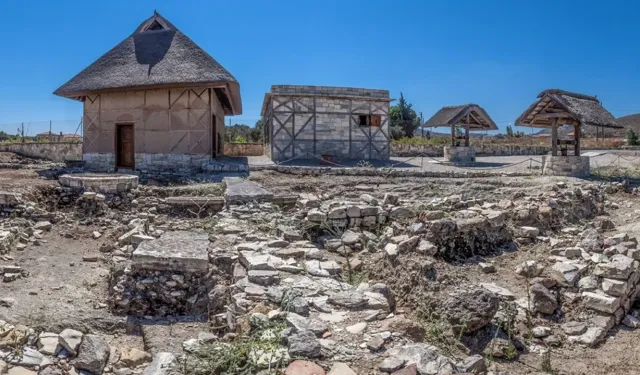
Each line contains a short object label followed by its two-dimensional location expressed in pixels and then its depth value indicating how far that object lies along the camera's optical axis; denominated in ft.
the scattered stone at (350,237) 23.04
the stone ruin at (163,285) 18.02
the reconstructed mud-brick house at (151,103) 51.55
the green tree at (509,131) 151.04
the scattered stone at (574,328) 16.22
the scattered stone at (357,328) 13.19
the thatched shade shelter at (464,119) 72.64
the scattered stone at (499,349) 14.14
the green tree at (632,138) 108.68
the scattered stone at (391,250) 19.60
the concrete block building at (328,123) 67.10
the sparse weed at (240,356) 11.34
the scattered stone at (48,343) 13.84
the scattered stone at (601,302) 17.11
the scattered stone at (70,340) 13.82
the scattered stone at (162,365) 11.86
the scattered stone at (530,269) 20.07
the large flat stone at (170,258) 18.52
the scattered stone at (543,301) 17.34
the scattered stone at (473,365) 11.93
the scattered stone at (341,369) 10.87
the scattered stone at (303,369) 10.91
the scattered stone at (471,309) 14.57
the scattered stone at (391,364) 11.34
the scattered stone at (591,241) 22.02
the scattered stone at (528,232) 24.90
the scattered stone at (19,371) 12.57
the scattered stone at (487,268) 20.88
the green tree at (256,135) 134.00
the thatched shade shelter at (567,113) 48.65
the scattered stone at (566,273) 18.89
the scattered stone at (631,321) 17.31
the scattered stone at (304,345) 11.64
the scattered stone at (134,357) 14.02
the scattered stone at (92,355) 13.42
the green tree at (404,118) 138.41
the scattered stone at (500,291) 17.89
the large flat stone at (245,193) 29.35
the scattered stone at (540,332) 15.81
